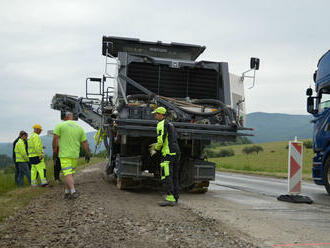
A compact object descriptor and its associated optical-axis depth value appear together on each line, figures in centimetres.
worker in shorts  826
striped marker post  907
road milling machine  906
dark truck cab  1060
